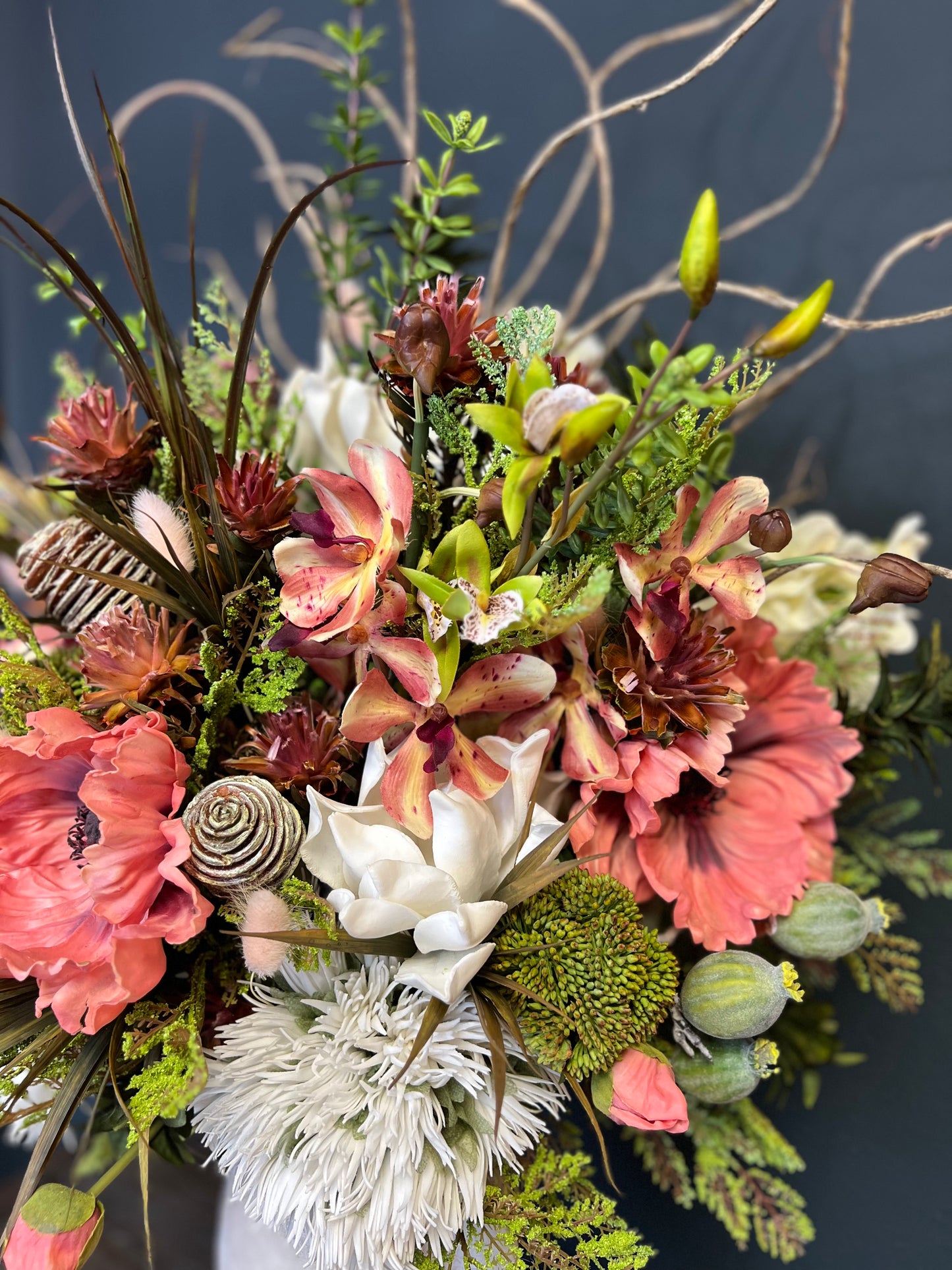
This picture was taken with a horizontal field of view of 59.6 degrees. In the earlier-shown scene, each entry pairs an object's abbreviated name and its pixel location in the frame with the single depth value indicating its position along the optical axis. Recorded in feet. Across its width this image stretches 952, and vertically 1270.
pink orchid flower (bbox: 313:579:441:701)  1.33
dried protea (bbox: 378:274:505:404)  1.40
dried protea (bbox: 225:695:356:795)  1.45
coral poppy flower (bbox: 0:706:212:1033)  1.29
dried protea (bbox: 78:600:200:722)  1.42
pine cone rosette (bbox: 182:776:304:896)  1.30
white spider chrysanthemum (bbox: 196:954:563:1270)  1.37
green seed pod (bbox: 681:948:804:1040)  1.44
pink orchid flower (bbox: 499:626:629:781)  1.46
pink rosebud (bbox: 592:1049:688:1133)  1.37
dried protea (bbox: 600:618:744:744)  1.43
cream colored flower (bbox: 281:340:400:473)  2.04
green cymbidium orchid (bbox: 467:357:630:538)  1.06
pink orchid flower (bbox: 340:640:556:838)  1.35
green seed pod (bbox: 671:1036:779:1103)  1.50
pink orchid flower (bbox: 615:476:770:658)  1.40
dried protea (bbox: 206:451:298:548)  1.40
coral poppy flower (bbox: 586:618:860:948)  1.60
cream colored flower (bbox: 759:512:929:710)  2.19
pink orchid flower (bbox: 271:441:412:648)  1.31
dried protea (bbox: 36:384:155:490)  1.61
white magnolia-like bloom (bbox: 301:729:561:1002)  1.31
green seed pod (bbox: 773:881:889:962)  1.59
